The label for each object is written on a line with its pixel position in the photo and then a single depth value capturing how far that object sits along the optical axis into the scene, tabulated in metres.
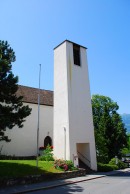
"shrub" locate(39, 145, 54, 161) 24.70
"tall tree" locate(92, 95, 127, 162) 35.50
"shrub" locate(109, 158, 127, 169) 28.31
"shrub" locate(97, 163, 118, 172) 24.53
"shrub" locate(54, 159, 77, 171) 19.98
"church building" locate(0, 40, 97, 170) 24.03
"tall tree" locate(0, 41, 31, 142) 17.24
